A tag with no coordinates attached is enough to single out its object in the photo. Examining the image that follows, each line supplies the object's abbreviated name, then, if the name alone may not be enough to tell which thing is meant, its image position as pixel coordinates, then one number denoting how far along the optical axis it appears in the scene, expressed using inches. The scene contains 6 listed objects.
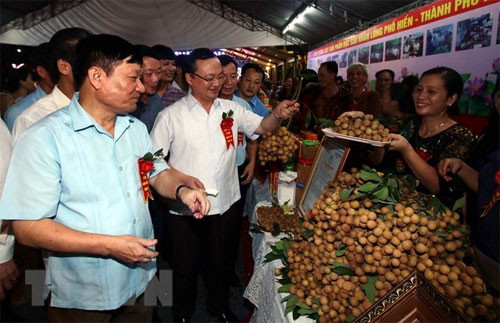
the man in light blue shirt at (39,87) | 95.9
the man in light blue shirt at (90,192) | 46.6
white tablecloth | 55.7
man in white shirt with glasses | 85.7
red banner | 125.8
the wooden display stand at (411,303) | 33.6
